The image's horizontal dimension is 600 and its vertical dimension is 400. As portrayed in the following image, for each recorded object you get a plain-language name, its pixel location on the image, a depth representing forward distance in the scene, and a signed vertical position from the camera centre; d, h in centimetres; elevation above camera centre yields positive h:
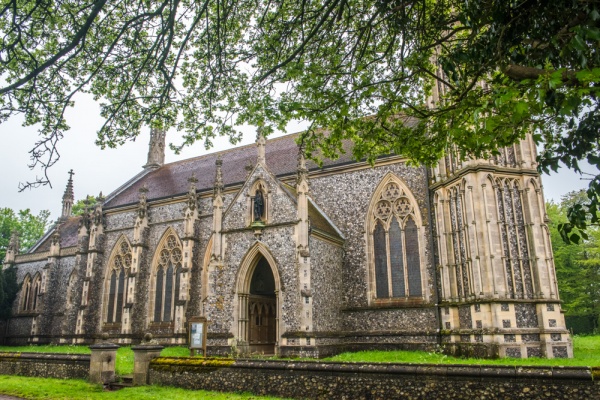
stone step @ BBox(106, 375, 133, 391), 1204 -148
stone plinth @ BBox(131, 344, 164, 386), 1201 -91
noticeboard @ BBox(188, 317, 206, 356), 1538 -35
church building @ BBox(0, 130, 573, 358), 1494 +232
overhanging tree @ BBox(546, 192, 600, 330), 3044 +270
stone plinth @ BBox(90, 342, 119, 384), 1241 -100
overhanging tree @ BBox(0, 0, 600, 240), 552 +383
